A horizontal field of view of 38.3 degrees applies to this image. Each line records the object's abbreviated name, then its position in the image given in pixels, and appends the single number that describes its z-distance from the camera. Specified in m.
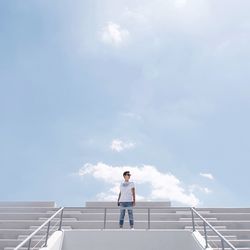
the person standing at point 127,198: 8.70
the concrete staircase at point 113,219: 8.62
